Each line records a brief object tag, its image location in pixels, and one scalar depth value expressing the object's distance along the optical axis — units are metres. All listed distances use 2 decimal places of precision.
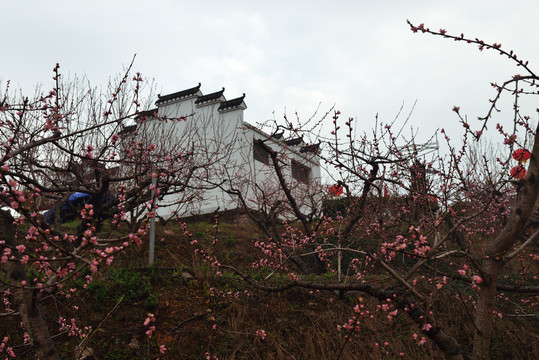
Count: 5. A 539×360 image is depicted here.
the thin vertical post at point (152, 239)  6.77
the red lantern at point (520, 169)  3.51
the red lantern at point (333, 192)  13.18
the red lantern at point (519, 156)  3.35
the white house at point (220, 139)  15.08
